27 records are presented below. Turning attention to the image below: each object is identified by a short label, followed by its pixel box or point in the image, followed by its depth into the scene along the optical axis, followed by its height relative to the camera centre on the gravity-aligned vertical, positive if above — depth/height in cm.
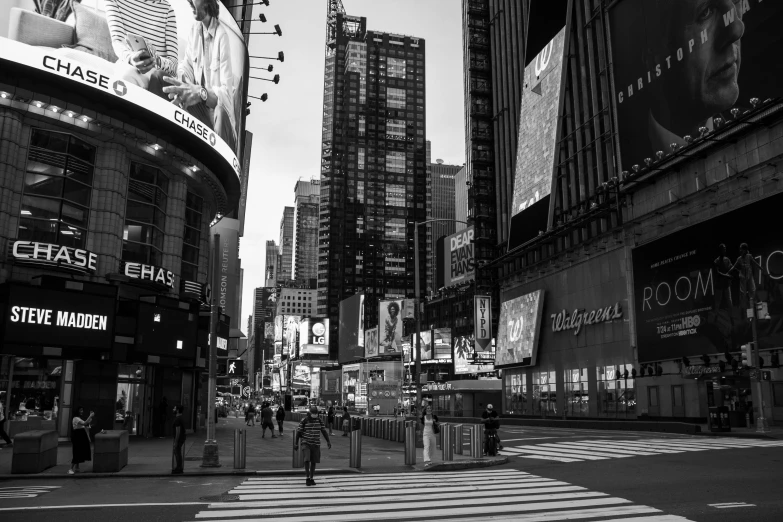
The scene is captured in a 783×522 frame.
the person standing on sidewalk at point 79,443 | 1839 -148
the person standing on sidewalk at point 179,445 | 1839 -151
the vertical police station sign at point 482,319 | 7431 +792
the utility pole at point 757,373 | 3000 +87
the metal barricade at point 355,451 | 2006 -181
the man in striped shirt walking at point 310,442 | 1619 -125
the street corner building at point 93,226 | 2856 +774
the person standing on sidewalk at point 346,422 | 4197 -207
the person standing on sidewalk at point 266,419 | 3756 -163
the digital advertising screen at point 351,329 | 12562 +1183
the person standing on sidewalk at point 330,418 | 4712 -194
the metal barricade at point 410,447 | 2088 -175
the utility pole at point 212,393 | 2005 -11
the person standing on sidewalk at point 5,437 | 2478 -177
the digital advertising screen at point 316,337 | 14262 +1141
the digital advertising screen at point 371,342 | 11850 +855
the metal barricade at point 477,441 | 2228 -169
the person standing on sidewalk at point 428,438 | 2138 -151
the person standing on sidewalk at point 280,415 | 4072 -153
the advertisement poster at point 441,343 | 11138 +789
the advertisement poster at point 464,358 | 10200 +509
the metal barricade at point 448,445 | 2116 -170
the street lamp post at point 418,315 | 2452 +292
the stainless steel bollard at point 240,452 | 1939 -179
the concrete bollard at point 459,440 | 2400 -177
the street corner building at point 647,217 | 3672 +1237
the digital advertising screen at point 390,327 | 10625 +1016
